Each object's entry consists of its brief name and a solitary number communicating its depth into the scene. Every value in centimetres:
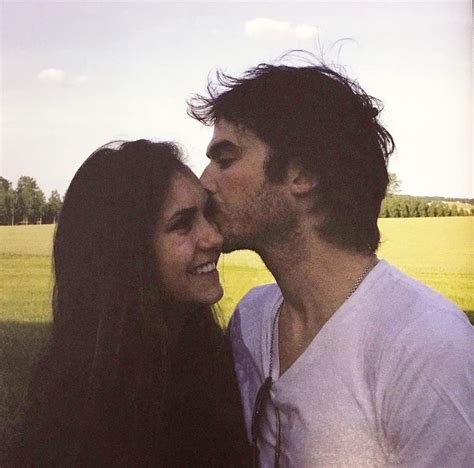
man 111
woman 143
